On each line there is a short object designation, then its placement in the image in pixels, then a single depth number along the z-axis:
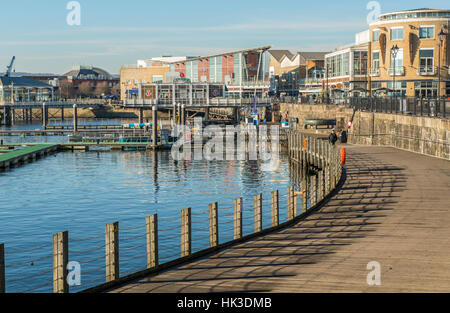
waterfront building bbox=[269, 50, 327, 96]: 155.12
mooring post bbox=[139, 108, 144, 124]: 130.38
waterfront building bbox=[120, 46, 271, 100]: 149.38
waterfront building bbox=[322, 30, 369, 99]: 102.50
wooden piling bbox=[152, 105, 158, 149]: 83.38
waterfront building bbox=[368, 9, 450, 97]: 87.12
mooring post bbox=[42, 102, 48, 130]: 122.44
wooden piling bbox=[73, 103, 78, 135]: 110.11
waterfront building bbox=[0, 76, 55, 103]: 180.90
